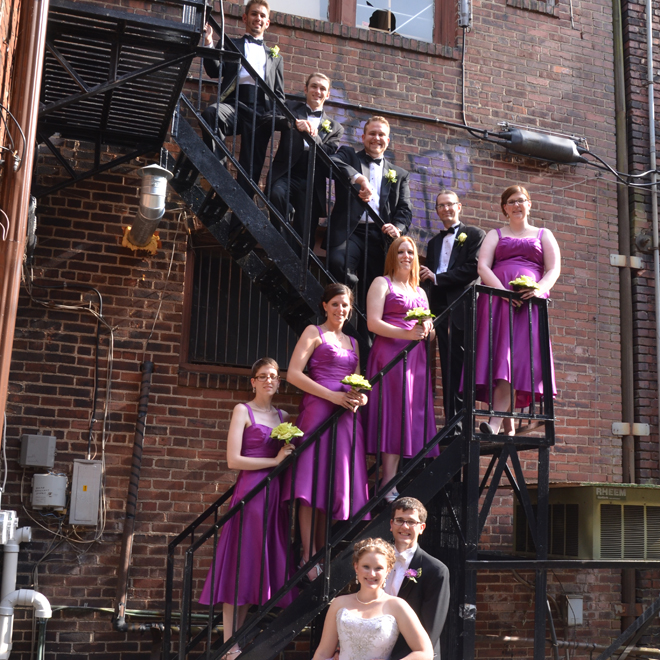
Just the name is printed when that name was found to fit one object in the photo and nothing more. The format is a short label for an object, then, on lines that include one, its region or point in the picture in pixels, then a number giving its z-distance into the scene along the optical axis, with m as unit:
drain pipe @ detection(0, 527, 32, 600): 5.68
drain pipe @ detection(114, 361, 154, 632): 5.95
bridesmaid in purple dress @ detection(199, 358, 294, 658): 4.74
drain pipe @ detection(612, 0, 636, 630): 7.30
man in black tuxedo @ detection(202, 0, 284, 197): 5.82
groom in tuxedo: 4.11
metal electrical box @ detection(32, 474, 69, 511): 5.88
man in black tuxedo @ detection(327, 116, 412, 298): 5.69
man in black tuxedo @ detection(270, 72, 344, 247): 5.98
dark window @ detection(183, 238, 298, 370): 6.70
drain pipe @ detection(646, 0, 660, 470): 7.70
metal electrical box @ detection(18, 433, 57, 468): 5.90
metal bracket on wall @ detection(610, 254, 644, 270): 7.81
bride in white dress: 3.82
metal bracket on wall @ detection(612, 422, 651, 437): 7.52
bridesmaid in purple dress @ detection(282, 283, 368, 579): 4.78
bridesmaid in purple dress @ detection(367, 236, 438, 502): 5.00
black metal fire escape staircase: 4.71
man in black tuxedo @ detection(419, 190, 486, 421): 5.68
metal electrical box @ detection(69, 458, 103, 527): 6.00
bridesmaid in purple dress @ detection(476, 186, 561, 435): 5.19
